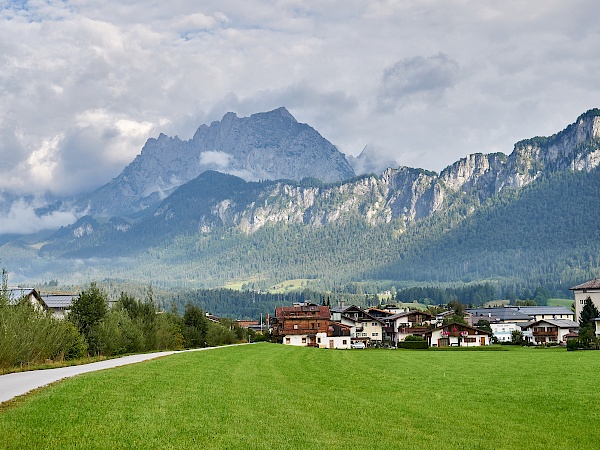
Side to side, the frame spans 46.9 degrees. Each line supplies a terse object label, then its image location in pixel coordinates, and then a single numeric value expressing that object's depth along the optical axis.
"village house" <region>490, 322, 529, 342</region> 170.25
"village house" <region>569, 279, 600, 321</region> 148.91
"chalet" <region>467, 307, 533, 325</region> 175.38
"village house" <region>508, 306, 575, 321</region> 193.25
